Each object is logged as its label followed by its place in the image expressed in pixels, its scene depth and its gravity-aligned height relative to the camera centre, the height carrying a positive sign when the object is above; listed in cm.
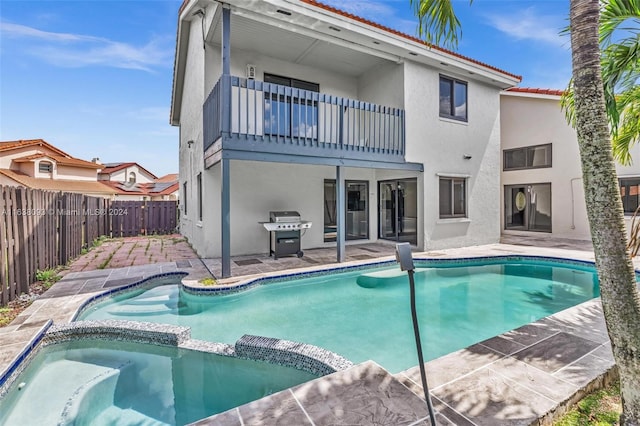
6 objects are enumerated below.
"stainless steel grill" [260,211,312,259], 980 -62
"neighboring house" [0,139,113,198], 2416 +388
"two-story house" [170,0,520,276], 823 +264
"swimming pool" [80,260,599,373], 511 -201
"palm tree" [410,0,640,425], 217 -1
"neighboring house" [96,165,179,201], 3132 +381
